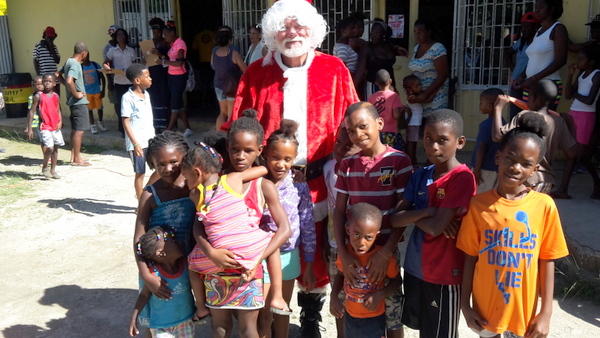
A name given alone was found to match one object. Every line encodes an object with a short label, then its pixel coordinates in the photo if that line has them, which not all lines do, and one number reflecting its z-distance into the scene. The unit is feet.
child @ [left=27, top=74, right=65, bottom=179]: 22.36
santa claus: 9.36
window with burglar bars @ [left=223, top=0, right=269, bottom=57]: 27.27
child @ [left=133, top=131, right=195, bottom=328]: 7.96
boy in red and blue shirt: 7.16
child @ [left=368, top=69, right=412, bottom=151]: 17.39
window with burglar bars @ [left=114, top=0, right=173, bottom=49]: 30.99
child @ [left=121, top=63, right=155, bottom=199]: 16.52
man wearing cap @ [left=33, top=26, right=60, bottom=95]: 31.40
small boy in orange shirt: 7.47
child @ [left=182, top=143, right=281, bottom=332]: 7.40
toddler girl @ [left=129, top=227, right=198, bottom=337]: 7.84
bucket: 36.65
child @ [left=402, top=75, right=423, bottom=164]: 19.27
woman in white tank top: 16.58
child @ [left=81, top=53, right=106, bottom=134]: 29.27
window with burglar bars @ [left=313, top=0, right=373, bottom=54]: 23.63
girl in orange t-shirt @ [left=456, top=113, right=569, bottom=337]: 6.79
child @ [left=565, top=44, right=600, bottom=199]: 16.25
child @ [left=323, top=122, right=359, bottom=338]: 8.53
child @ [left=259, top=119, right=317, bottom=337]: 8.15
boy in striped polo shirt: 7.72
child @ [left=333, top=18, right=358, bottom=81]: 19.61
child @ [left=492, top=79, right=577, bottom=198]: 11.27
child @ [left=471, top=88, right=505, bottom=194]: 12.78
